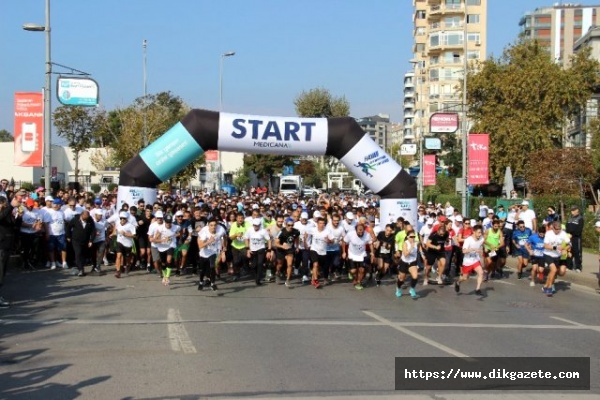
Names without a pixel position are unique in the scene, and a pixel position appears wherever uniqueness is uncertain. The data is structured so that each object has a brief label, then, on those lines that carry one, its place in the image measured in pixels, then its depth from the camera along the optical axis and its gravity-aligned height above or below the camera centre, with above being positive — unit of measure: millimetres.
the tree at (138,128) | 48469 +3905
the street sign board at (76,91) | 20641 +2660
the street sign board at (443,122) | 27875 +2540
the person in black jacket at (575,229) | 17688 -1061
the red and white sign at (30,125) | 20094 +1583
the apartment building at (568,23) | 100438 +24147
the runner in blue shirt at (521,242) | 17588 -1396
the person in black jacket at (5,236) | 11758 -954
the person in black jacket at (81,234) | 15930 -1243
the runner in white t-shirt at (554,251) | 14898 -1361
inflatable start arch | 17531 +908
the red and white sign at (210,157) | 49475 +1849
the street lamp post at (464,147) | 29125 +1718
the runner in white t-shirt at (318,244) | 15617 -1353
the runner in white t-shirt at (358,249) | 15453 -1430
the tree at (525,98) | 43031 +5524
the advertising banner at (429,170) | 37438 +814
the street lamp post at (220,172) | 47119 +753
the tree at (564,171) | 34719 +794
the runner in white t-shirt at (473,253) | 14727 -1419
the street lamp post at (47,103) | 20375 +2262
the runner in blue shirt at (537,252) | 15711 -1478
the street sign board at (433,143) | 34159 +2060
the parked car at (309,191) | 59472 -689
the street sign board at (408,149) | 43325 +2248
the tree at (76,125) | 52312 +4213
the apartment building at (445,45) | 74938 +15212
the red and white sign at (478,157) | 27094 +1125
